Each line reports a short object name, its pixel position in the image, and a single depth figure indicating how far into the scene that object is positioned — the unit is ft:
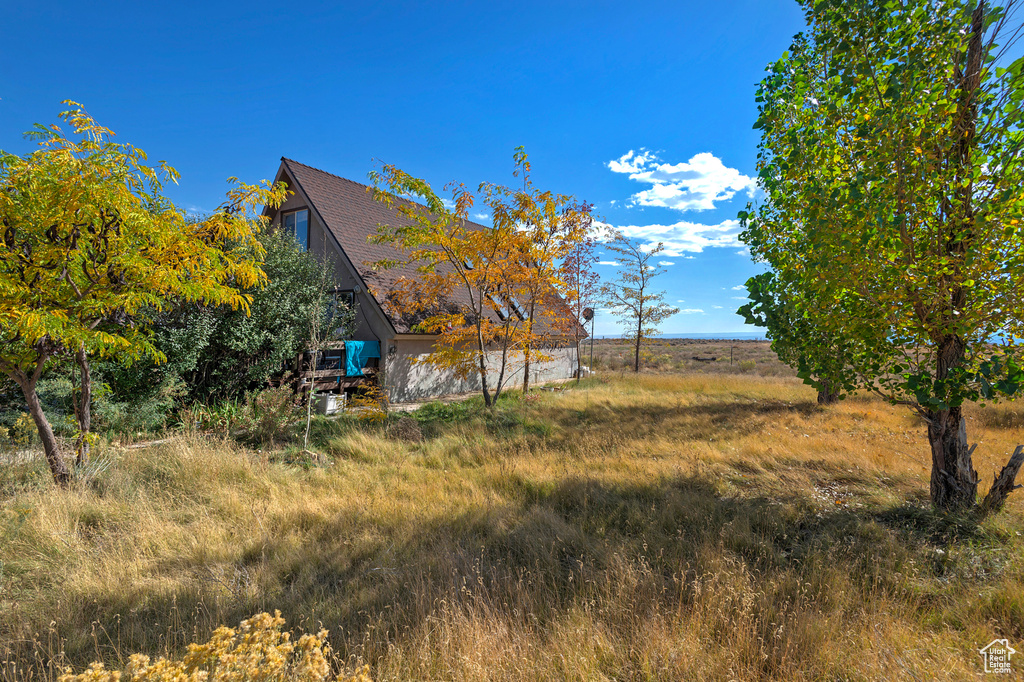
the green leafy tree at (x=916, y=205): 13.34
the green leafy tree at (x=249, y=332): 31.58
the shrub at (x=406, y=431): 28.12
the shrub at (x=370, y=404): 32.42
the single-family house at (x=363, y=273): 44.73
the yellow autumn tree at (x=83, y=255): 15.60
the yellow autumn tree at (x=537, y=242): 35.91
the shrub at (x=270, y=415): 28.26
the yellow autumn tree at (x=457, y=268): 34.76
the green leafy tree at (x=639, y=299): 79.81
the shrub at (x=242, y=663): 6.07
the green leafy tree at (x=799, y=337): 16.87
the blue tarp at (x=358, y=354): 41.50
